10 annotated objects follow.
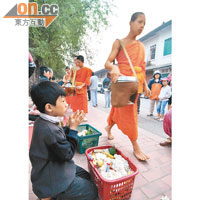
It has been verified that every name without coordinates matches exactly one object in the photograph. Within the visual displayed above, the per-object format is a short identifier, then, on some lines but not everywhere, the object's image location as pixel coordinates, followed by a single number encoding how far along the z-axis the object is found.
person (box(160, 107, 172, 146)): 2.17
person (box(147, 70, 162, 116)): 4.39
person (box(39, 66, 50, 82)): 2.70
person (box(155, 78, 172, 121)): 4.03
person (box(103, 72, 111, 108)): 6.11
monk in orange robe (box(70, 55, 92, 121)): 3.12
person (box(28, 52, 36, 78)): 1.76
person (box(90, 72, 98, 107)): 6.35
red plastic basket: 1.08
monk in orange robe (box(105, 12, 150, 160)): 1.56
